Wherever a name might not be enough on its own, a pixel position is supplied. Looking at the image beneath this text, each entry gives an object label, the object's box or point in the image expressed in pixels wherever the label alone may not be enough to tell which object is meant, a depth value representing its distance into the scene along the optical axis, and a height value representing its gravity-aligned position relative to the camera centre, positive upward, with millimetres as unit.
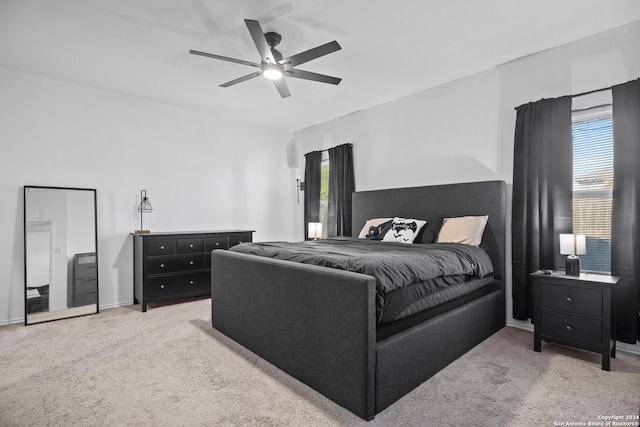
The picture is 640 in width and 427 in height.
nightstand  2326 -755
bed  1750 -754
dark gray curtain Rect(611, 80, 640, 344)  2525 +9
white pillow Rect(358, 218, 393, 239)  4090 -161
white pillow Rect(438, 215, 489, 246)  3221 -190
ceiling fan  2355 +1203
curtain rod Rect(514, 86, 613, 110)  2751 +1034
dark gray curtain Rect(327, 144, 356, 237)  4973 +343
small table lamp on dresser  4209 +76
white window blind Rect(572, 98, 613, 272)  2762 +256
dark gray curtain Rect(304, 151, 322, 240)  5512 +407
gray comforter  1932 -333
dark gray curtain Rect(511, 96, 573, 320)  2910 +196
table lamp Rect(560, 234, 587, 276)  2523 -293
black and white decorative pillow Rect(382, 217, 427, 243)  3545 -213
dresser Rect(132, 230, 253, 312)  3895 -647
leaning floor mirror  3516 -462
